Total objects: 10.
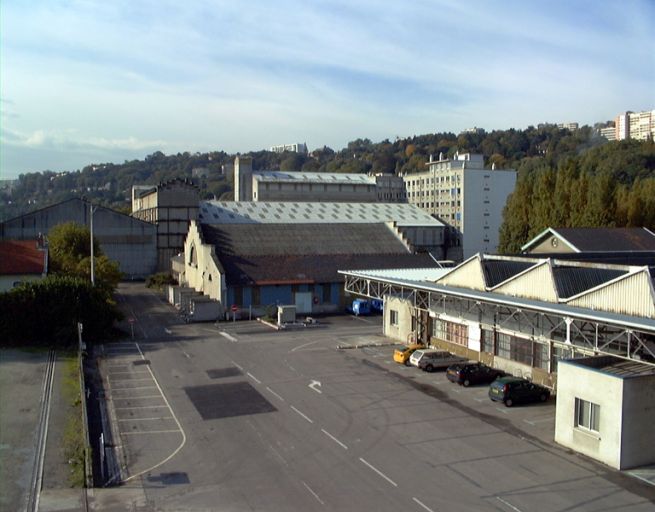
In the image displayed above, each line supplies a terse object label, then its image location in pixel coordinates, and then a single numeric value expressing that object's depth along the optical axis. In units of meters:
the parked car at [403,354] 32.97
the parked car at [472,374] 28.64
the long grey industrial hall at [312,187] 107.44
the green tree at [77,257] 50.75
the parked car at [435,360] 31.38
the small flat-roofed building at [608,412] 19.52
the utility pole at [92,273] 45.44
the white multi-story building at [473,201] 92.69
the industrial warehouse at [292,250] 49.69
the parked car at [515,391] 25.66
